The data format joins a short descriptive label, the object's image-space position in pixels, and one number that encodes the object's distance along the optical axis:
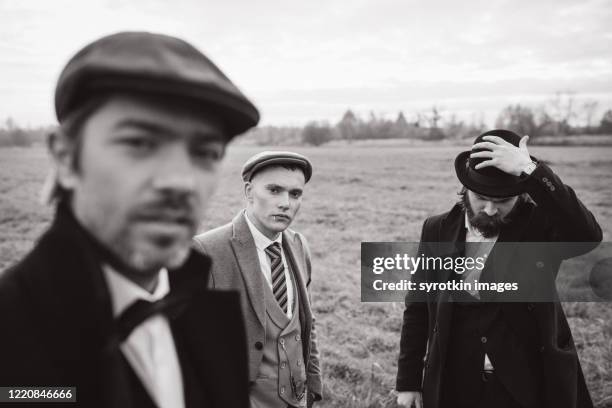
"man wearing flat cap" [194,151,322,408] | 2.75
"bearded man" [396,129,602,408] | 2.77
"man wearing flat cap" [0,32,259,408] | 0.98
